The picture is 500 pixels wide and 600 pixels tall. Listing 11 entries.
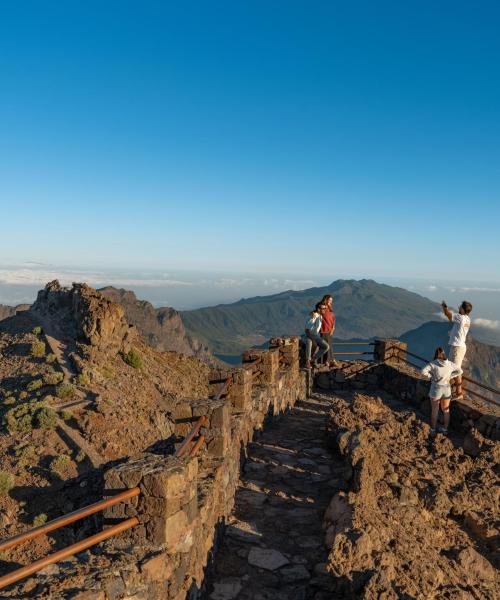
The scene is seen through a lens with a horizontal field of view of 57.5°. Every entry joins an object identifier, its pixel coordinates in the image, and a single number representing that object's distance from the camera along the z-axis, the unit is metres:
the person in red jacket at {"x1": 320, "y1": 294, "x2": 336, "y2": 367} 15.70
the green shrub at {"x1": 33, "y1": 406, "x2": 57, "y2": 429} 19.84
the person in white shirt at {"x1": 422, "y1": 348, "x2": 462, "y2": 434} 10.72
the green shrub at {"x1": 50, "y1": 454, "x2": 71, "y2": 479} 17.20
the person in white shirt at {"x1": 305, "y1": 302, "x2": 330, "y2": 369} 15.41
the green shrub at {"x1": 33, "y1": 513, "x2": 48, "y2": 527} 13.92
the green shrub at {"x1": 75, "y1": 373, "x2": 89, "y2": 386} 25.03
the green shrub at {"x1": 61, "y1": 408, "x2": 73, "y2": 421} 21.12
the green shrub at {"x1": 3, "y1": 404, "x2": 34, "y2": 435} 19.56
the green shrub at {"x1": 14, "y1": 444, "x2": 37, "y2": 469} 17.44
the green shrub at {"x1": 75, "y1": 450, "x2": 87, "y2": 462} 18.48
